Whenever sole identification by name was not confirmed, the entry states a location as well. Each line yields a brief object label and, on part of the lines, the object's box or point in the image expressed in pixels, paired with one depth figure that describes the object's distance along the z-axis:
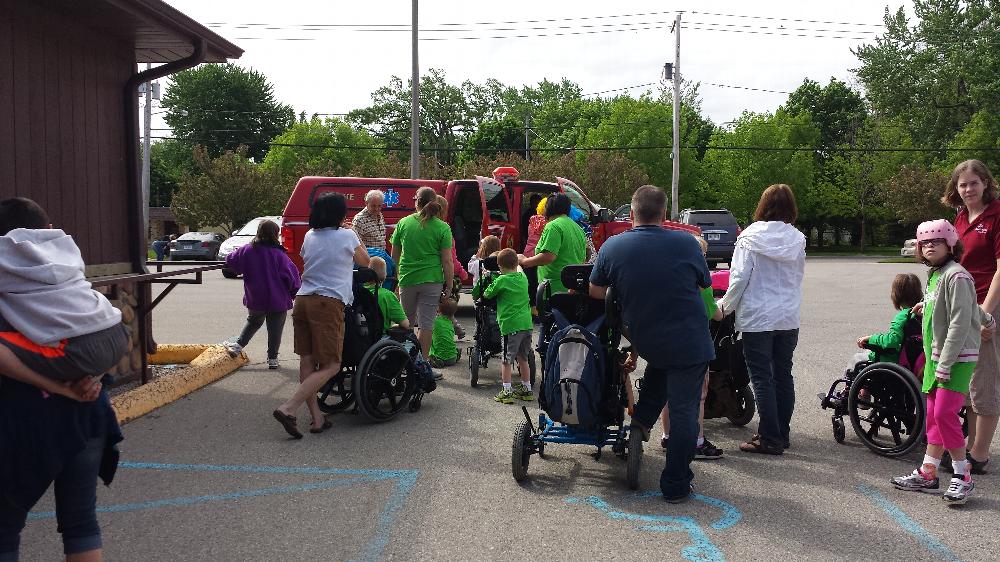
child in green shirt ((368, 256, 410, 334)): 6.99
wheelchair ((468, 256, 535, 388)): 8.27
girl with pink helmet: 4.86
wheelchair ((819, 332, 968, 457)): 5.56
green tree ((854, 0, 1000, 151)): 48.47
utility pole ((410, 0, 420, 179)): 21.98
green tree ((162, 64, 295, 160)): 64.06
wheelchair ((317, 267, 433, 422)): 6.54
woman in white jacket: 5.75
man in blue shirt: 4.76
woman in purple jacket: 8.88
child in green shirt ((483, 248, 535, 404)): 7.66
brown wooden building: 6.86
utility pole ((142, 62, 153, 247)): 32.64
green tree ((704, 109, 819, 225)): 51.88
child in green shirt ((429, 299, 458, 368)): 9.37
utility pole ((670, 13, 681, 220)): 38.12
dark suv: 26.77
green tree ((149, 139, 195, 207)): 72.00
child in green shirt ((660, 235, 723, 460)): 5.69
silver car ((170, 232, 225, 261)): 32.84
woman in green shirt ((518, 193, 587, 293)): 7.79
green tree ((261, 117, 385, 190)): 69.38
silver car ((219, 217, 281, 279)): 24.38
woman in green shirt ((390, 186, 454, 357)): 8.11
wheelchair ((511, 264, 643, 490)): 5.03
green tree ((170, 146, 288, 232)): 41.25
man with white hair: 9.37
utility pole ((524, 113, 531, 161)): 65.26
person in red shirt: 5.17
